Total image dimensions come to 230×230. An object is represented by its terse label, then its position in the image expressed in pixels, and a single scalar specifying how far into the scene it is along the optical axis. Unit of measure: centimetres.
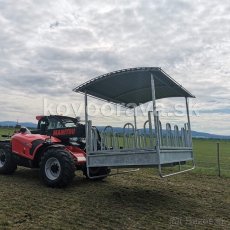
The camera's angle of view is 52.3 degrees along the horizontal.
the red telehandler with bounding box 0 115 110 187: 601
